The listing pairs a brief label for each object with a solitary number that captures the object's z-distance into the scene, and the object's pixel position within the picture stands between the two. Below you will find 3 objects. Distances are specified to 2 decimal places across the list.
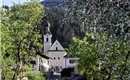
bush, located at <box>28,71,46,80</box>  38.79
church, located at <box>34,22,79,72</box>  101.25
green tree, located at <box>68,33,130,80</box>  8.45
